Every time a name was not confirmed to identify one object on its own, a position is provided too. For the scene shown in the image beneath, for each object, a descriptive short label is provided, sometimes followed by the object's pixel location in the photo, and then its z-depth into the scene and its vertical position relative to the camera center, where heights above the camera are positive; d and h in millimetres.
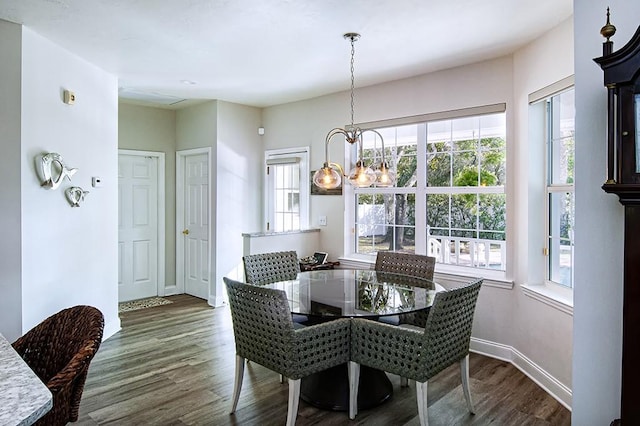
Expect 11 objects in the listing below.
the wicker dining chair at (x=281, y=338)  2369 -725
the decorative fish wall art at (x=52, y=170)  3285 +348
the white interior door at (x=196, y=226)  5688 -171
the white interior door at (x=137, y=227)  5688 -183
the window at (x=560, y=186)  3098 +198
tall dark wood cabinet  1318 +114
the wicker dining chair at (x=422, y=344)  2328 -755
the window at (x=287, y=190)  5461 +316
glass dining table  2607 -588
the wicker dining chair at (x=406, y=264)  3623 -453
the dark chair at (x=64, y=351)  1333 -503
